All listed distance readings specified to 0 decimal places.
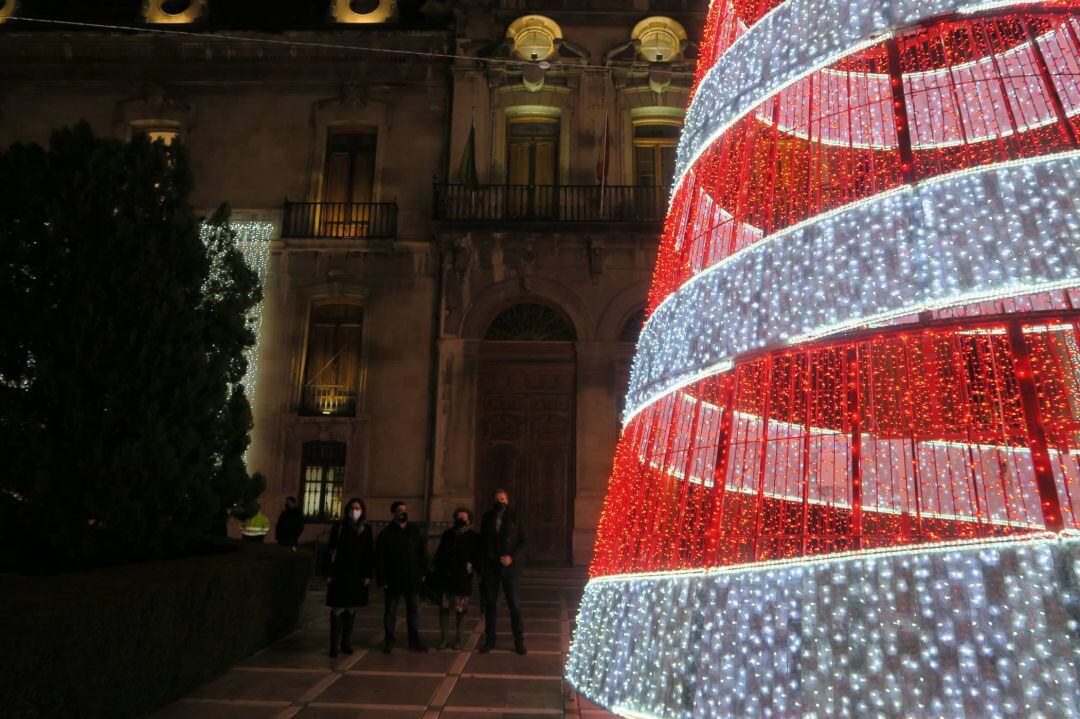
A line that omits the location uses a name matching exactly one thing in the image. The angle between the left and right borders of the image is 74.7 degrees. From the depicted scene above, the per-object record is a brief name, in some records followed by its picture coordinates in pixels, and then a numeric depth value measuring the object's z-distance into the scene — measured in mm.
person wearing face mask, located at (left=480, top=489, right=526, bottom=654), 6820
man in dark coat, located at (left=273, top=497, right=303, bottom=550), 10898
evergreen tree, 5973
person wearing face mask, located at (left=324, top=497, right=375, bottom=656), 6691
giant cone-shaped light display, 2287
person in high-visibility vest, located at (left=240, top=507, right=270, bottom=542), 11094
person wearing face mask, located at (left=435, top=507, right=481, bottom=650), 7086
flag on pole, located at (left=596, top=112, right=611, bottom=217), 13539
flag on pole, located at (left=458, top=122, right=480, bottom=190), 13641
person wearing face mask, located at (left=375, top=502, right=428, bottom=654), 6922
